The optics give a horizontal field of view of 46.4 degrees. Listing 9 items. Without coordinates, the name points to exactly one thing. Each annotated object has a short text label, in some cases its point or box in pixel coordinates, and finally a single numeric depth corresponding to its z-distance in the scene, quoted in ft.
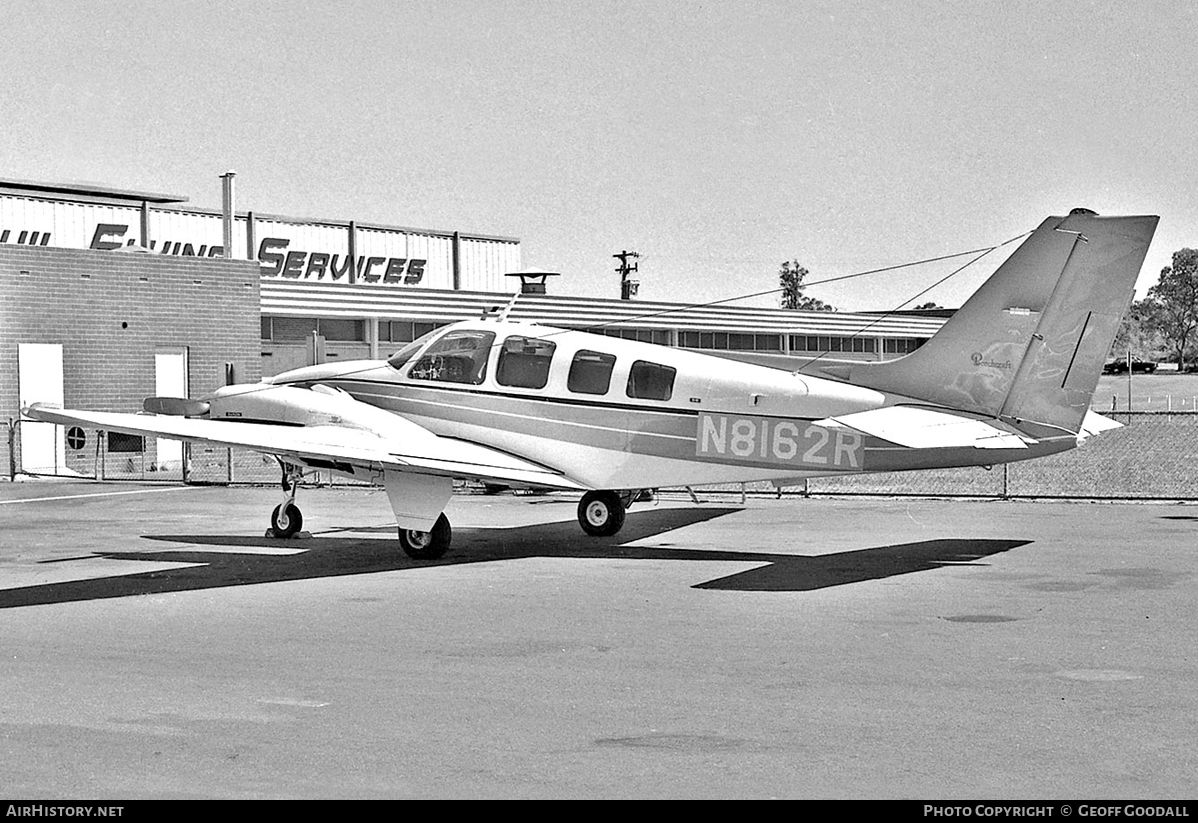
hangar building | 107.45
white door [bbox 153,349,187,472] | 114.73
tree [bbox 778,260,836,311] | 432.25
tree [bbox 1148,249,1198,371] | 488.85
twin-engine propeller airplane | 48.21
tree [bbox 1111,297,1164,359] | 526.90
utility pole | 247.50
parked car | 400.26
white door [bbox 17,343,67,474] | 106.52
